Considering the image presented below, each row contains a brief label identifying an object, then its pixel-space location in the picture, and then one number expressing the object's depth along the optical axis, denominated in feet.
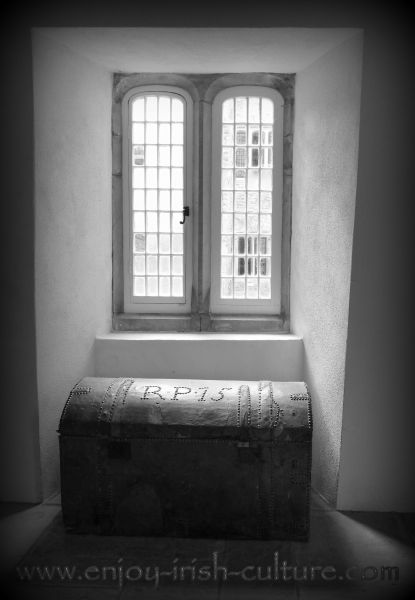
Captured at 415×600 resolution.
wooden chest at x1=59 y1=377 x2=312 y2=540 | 11.66
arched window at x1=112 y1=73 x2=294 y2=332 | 15.57
